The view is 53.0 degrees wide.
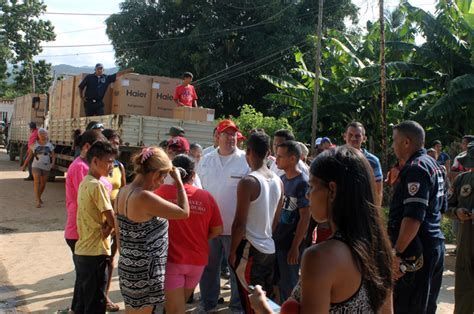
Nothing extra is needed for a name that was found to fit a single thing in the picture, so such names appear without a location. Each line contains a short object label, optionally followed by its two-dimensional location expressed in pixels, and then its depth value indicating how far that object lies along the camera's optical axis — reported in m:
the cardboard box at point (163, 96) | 10.80
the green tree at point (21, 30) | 41.38
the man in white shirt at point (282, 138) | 4.93
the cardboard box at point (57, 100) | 14.05
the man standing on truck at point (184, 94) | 10.11
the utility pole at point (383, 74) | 12.40
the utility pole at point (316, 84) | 14.84
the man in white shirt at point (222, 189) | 4.71
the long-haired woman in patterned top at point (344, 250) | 1.66
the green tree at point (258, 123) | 16.19
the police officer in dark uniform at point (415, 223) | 3.27
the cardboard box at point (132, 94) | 10.46
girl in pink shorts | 3.52
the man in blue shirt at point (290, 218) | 4.40
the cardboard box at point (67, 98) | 12.70
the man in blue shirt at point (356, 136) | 4.92
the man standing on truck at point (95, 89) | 10.86
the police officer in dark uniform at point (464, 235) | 4.23
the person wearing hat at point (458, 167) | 7.24
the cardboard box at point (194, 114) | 9.91
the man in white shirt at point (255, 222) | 3.82
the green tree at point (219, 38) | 24.91
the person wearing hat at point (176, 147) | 4.58
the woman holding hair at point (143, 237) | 3.27
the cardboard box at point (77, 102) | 11.93
